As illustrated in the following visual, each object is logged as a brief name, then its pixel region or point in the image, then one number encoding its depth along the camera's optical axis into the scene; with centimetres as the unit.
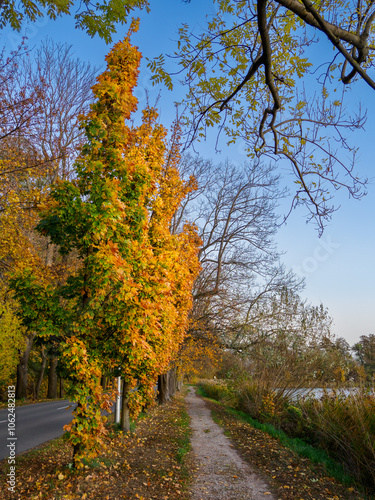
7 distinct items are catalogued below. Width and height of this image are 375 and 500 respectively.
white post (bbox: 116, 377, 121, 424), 985
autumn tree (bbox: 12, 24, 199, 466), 527
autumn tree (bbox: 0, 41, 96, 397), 690
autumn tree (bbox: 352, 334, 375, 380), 1105
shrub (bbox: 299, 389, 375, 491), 602
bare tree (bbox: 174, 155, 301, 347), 1674
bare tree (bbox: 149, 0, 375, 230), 378
